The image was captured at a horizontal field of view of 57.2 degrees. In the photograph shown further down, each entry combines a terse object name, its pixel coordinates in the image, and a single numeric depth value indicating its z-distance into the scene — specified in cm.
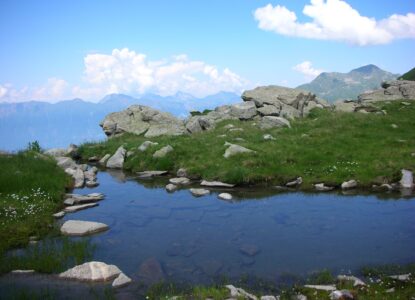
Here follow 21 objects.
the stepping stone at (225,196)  2483
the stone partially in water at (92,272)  1404
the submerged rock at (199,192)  2596
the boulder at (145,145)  3567
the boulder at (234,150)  3102
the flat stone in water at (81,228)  1894
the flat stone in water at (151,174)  3188
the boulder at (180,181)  2908
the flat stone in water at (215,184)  2756
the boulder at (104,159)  3795
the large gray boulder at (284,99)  5134
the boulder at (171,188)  2760
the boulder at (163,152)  3350
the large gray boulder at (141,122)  4808
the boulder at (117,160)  3588
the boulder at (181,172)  3051
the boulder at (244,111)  4919
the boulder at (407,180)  2545
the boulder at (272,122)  4197
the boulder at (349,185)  2610
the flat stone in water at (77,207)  2292
